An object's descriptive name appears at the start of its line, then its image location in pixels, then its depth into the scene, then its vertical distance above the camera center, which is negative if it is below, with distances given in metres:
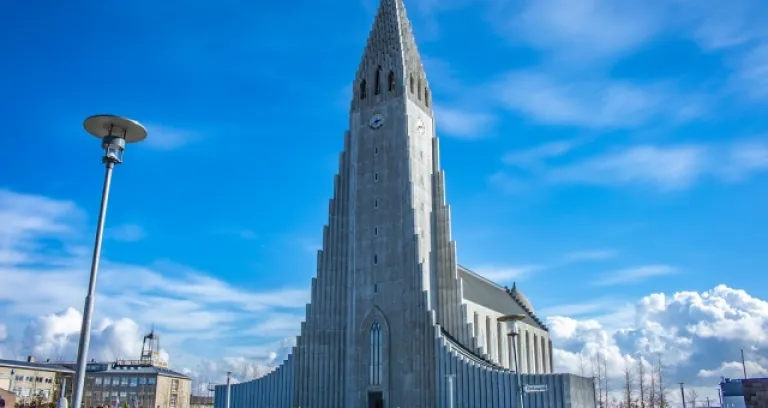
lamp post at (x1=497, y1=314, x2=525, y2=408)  35.65 +4.35
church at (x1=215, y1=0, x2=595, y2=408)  54.78 +10.30
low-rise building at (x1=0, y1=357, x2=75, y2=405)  112.25 +4.53
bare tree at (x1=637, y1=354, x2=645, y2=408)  85.47 +2.62
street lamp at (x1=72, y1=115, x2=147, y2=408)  17.86 +6.83
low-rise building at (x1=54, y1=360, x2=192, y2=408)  126.81 +3.46
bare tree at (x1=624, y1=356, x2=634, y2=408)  86.38 +2.38
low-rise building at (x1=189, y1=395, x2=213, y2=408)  147.24 +1.22
